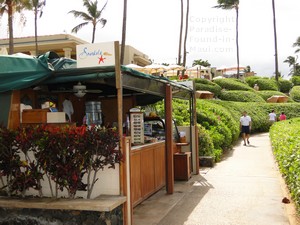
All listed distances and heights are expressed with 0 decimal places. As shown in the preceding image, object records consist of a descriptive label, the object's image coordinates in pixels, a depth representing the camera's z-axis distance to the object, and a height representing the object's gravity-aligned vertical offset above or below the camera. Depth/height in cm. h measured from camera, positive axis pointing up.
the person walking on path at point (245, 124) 1827 -13
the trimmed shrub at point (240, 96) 3125 +212
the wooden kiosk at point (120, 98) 549 +57
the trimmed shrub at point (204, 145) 1289 -76
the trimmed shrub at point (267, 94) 3558 +259
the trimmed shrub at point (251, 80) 4198 +457
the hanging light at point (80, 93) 694 +58
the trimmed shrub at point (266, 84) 4087 +400
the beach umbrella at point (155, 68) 2552 +368
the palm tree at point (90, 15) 3903 +1121
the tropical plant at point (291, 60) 10335 +1643
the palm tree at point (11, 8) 2266 +701
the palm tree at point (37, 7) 3556 +1123
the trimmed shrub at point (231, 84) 3597 +360
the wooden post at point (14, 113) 594 +20
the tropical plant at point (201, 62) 8434 +1335
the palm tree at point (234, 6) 4912 +1495
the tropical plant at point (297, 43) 7132 +1459
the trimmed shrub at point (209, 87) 3170 +293
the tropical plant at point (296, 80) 4668 +501
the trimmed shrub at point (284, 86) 4359 +399
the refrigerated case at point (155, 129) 920 -14
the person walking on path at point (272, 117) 2505 +28
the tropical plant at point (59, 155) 517 -42
